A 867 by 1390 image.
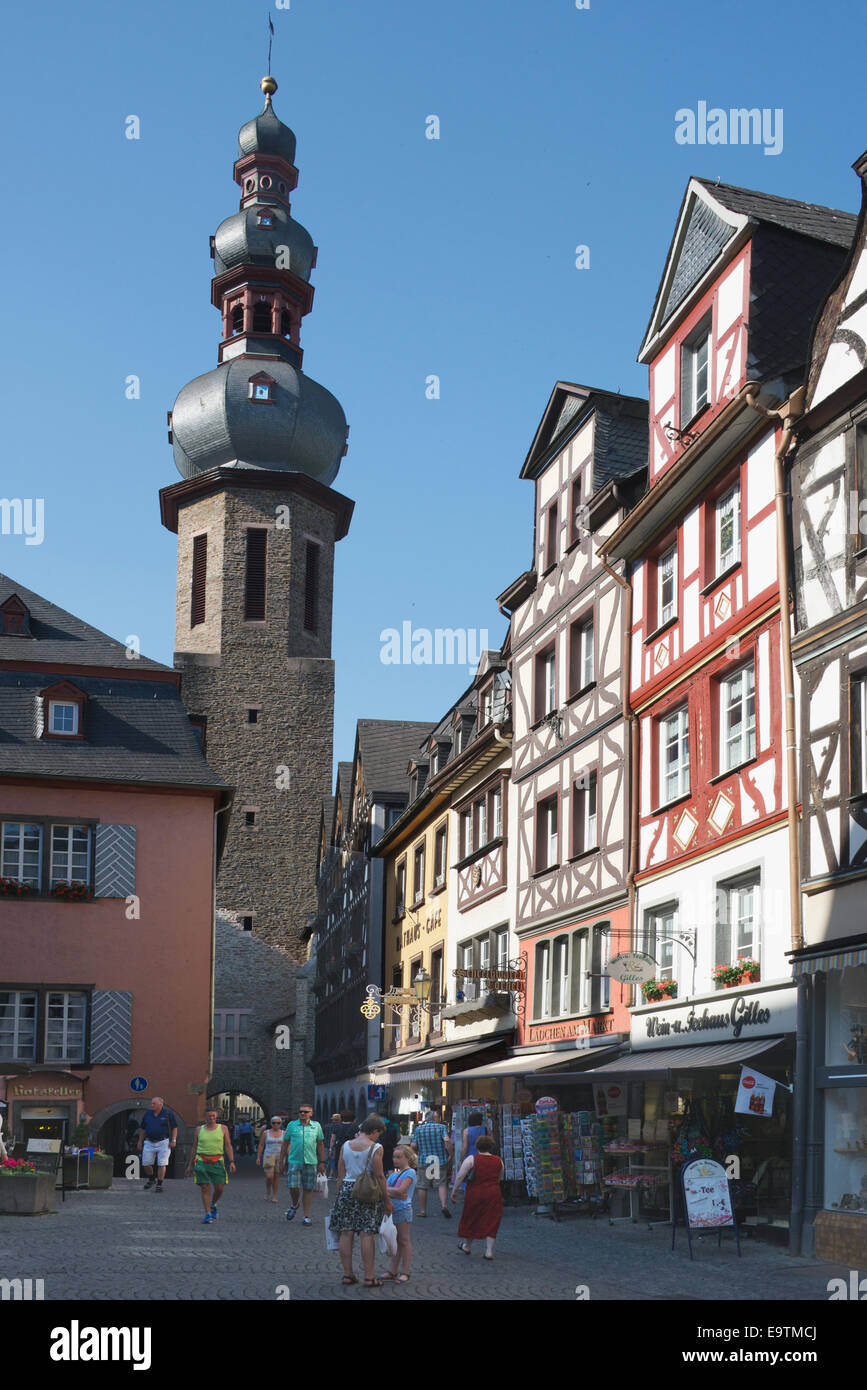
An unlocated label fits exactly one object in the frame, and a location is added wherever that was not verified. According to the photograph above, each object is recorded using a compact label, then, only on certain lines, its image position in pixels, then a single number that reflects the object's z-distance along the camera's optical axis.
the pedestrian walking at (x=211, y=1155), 19.08
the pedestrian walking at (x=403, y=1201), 13.56
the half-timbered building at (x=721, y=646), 18.12
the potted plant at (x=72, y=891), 32.44
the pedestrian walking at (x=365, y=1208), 12.98
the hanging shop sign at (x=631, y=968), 20.16
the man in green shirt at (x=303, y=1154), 19.62
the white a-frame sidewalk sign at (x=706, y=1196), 15.52
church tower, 57.81
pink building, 31.81
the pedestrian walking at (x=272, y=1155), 24.23
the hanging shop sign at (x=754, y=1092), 16.62
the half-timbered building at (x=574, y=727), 24.11
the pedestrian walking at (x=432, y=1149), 24.61
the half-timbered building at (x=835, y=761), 15.67
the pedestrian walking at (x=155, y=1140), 25.72
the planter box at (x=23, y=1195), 19.55
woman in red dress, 15.39
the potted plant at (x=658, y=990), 20.72
